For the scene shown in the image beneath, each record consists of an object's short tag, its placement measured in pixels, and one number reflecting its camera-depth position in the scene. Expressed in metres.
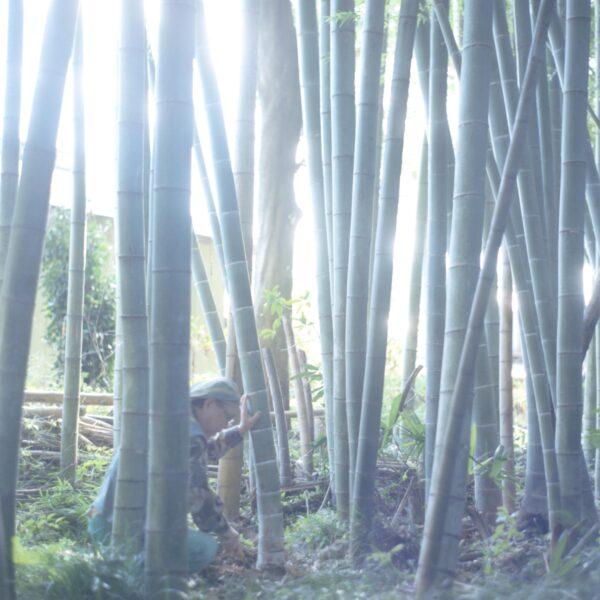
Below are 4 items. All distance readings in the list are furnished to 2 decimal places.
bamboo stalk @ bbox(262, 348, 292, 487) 4.96
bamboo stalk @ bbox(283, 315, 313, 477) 5.34
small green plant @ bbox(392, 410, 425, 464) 4.13
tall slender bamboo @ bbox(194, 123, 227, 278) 4.51
